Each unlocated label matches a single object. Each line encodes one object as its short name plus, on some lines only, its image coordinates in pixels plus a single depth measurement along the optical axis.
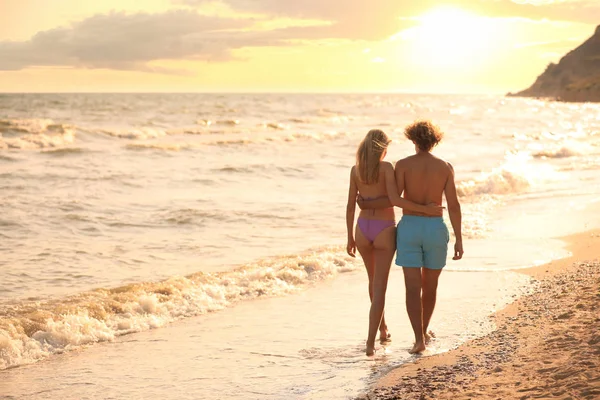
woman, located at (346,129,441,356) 5.73
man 5.75
